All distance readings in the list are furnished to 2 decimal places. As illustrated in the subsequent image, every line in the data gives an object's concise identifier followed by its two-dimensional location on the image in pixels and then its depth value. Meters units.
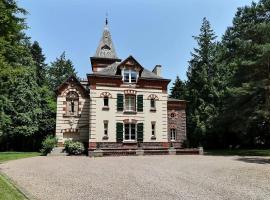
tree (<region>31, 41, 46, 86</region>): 32.78
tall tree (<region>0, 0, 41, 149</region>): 24.05
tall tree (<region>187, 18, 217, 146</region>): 27.41
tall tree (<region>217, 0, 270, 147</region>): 18.08
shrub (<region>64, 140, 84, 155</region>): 19.41
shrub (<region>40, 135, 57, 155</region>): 19.94
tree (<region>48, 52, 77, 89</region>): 41.43
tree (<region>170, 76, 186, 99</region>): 35.95
